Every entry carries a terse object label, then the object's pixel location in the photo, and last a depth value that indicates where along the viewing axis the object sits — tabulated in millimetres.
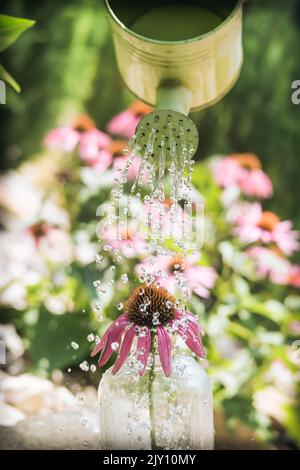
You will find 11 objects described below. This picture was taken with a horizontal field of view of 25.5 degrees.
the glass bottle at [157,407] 912
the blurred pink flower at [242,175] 1460
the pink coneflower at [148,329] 846
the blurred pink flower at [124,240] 1269
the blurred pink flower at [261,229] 1371
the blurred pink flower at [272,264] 1379
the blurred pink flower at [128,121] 1490
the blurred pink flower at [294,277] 1433
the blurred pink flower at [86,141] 1448
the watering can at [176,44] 933
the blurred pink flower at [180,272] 1182
